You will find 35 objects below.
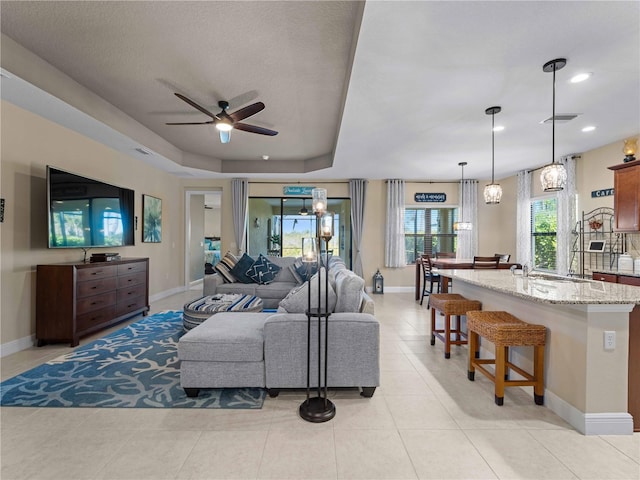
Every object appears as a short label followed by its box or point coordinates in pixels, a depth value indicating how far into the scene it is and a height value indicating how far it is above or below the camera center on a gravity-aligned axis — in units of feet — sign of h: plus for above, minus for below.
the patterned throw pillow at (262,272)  16.90 -1.97
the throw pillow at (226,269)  17.03 -1.83
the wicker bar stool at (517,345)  7.38 -2.61
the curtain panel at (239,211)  23.50 +2.04
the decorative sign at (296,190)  24.16 +3.81
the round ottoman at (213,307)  11.54 -2.79
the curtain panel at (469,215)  24.07 +1.92
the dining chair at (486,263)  16.15 -1.29
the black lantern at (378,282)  23.50 -3.46
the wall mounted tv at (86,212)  11.63 +1.06
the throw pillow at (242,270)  16.99 -1.87
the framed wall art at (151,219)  18.68 +1.12
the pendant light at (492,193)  13.20 +2.03
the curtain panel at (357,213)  23.94 +1.99
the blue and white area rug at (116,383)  7.50 -4.13
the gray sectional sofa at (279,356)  7.56 -3.00
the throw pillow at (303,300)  8.07 -1.69
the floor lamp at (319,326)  6.88 -2.14
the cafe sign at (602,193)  14.78 +2.38
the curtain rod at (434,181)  24.47 +4.67
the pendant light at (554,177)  9.27 +1.96
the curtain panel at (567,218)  16.76 +1.23
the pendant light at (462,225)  19.19 +0.89
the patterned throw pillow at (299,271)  17.26 -1.95
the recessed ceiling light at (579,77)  8.82 +4.85
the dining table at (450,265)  17.01 -1.53
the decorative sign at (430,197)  24.43 +3.36
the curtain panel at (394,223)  23.98 +1.22
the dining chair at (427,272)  18.77 -2.17
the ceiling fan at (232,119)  11.22 +4.68
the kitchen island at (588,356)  6.35 -2.57
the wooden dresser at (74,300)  11.15 -2.52
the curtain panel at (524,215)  20.61 +1.68
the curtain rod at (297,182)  24.23 +4.46
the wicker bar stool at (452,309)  10.48 -2.47
